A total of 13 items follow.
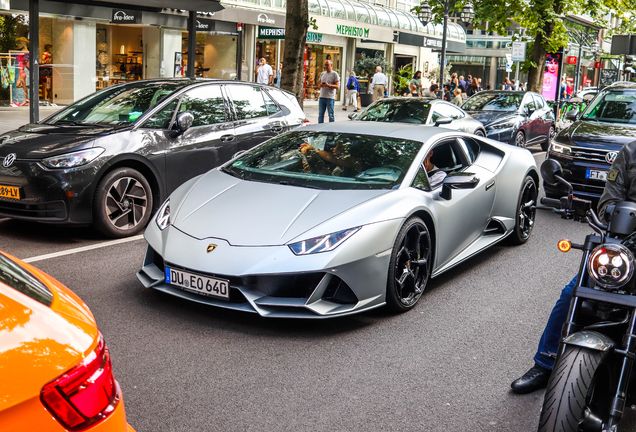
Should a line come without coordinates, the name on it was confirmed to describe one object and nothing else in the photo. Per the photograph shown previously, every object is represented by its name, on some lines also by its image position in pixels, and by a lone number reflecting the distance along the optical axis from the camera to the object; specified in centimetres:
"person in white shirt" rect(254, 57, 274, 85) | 2394
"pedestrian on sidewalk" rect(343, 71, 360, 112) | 2738
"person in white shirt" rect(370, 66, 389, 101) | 2608
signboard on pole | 2472
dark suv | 944
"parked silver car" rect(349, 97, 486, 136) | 1246
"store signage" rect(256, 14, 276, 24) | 2659
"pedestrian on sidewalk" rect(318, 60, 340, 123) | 1844
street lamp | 2147
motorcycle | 276
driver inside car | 542
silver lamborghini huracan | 440
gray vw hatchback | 660
